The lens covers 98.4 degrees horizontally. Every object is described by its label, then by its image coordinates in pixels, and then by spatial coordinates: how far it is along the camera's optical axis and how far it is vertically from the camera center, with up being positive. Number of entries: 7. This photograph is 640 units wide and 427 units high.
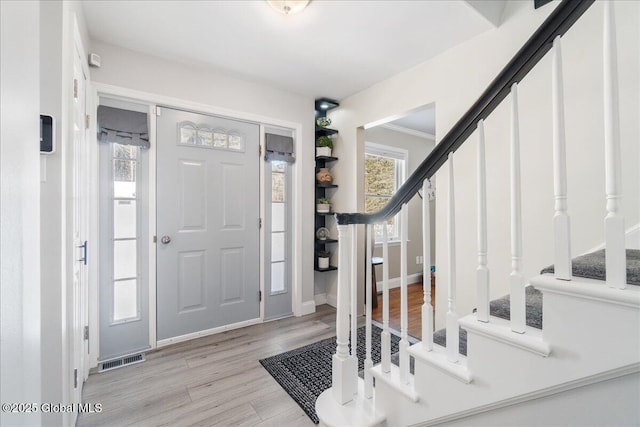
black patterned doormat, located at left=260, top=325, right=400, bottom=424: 1.84 -1.18
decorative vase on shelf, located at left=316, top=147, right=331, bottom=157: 3.36 +0.78
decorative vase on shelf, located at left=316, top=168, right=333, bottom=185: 3.39 +0.47
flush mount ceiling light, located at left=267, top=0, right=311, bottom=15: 1.81 +1.40
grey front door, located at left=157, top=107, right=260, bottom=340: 2.53 -0.06
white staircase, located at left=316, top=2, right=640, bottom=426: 0.70 -0.40
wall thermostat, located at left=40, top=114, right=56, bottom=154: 1.17 +0.36
